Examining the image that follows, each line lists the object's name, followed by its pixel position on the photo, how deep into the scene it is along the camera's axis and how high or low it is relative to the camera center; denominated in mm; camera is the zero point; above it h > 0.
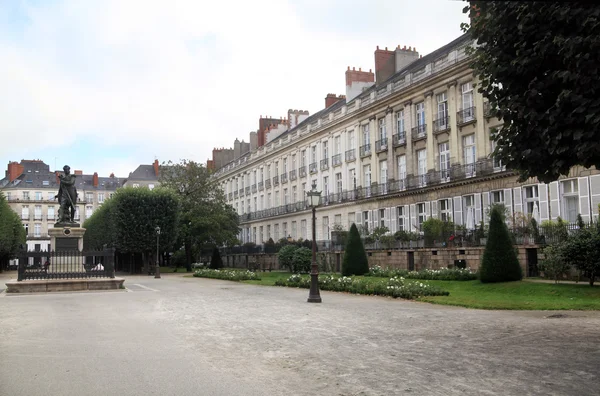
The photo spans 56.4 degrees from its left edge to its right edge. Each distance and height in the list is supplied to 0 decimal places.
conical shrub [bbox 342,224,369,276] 30750 -798
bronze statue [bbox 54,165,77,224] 25938 +2404
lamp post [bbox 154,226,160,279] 39969 -1620
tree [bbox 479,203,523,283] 21734 -684
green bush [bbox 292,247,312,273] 36188 -985
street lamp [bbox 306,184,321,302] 17375 -850
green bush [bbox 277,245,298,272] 37750 -810
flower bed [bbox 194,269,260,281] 32512 -1820
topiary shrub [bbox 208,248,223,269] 50531 -1396
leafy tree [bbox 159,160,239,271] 53469 +3736
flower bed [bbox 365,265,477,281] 25312 -1610
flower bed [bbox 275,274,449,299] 18469 -1626
